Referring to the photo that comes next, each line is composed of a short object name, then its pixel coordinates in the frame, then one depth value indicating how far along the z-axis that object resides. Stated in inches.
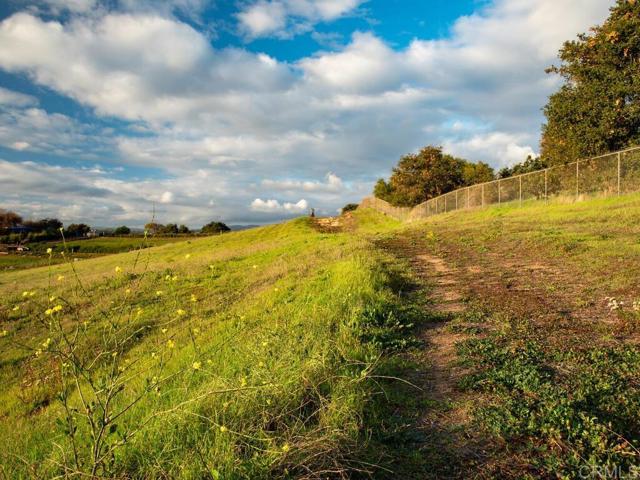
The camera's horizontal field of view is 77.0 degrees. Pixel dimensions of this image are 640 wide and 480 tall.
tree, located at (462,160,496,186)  2317.3
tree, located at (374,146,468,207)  2001.7
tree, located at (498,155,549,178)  1658.1
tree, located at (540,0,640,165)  813.9
